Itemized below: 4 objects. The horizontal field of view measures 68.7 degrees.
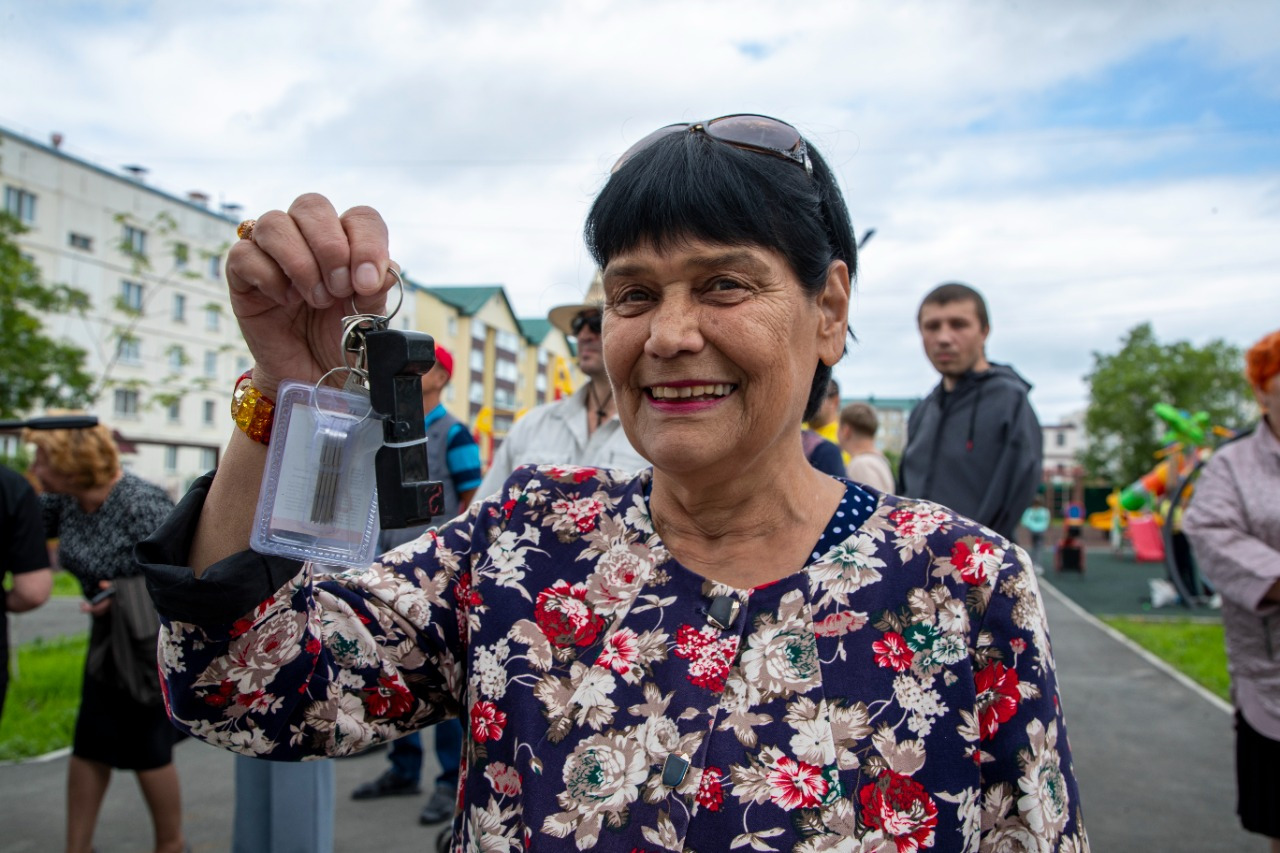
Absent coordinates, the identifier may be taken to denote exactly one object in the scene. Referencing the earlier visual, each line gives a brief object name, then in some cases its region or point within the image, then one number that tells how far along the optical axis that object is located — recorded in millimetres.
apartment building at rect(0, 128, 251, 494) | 38094
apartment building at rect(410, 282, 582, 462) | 58406
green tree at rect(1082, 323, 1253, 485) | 57719
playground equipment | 12578
